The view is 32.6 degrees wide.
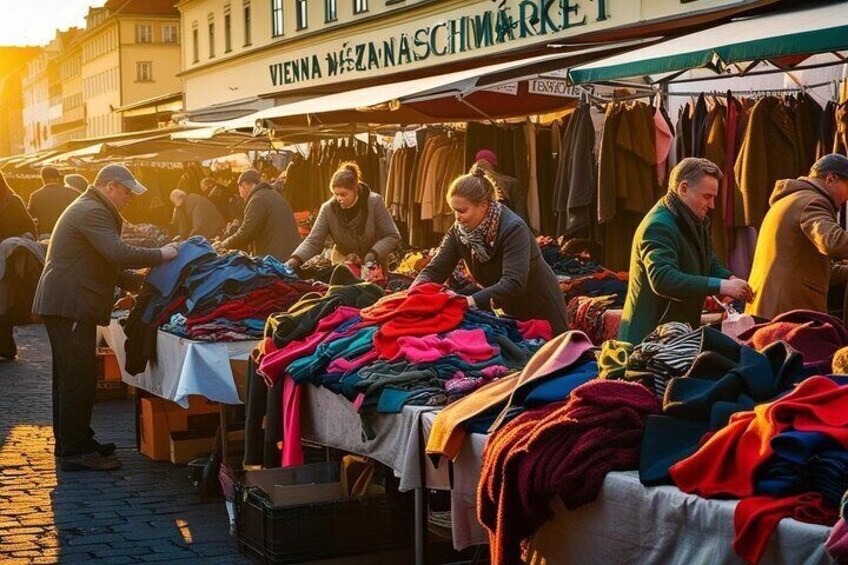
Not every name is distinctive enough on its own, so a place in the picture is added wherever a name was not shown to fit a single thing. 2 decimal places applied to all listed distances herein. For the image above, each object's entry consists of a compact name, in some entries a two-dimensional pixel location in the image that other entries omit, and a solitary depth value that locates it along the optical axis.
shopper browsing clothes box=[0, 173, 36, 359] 17.11
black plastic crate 6.79
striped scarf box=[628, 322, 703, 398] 4.82
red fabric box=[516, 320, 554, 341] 7.21
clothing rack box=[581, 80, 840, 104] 12.35
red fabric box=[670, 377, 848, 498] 4.00
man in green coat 7.09
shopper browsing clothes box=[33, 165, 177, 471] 9.91
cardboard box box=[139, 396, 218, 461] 10.20
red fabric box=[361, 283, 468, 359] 6.85
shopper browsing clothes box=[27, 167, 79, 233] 20.38
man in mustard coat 8.12
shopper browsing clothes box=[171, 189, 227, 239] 23.09
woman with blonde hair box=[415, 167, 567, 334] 8.00
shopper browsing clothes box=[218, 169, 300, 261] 13.69
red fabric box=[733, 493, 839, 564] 3.79
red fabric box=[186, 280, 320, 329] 9.30
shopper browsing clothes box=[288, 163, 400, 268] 11.60
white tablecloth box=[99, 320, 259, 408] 8.68
